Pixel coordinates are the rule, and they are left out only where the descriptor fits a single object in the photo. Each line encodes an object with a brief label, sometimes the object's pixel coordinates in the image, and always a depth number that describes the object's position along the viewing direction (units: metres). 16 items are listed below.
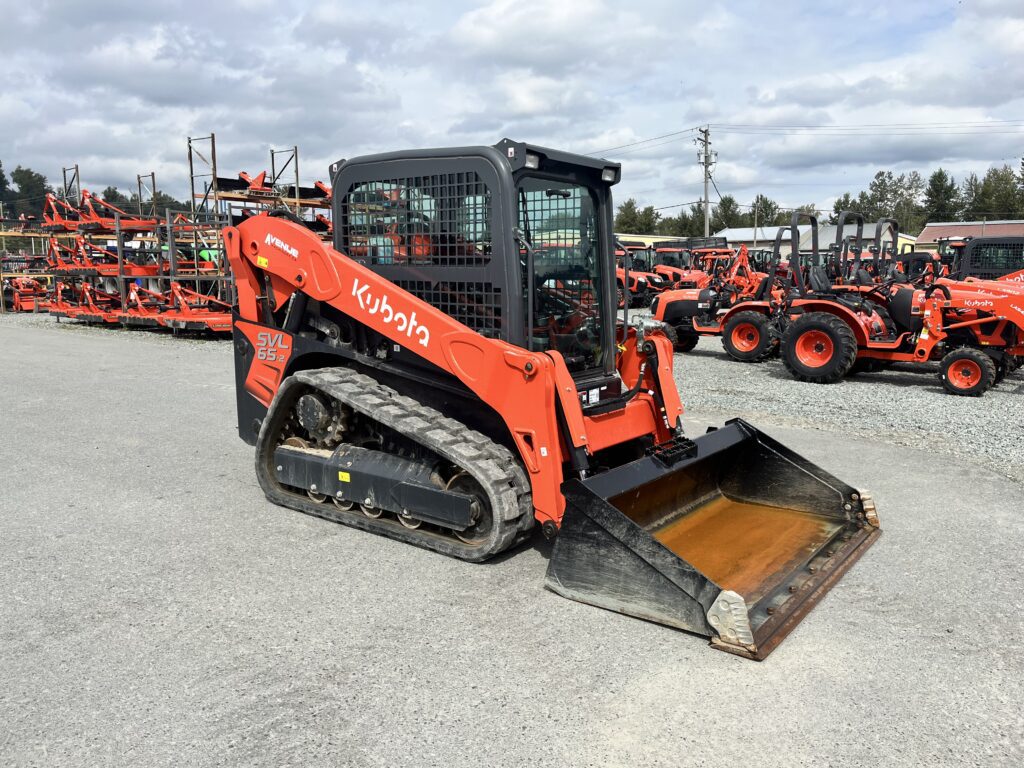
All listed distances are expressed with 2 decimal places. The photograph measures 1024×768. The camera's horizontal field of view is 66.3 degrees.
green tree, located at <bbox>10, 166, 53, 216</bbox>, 118.38
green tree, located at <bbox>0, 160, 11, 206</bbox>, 120.08
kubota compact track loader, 4.05
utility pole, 53.72
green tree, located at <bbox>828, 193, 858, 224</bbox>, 87.06
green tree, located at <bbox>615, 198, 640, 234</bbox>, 82.69
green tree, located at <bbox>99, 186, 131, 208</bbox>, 93.13
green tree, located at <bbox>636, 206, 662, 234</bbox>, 82.50
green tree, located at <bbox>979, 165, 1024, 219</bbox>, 71.50
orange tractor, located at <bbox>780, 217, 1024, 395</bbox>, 10.27
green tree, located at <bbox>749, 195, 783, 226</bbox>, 81.38
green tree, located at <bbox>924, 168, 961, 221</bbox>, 77.06
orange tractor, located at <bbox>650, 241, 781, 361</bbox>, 13.20
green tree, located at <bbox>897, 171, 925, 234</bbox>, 82.12
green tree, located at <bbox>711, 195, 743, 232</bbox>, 83.43
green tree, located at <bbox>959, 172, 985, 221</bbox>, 74.69
